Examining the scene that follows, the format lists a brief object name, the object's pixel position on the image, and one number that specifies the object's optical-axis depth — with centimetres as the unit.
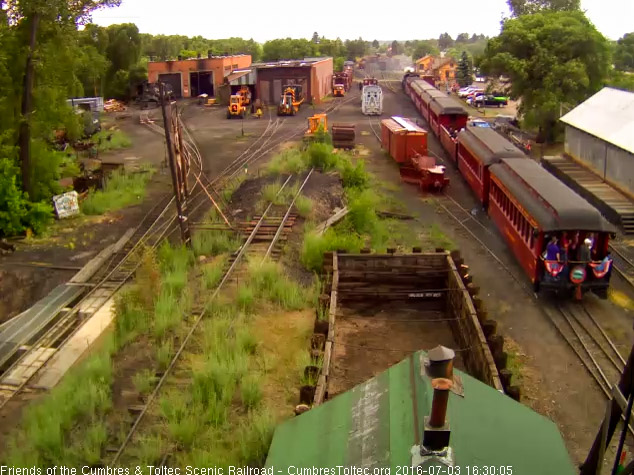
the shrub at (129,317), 1246
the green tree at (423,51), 15306
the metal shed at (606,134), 2319
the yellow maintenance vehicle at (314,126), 3350
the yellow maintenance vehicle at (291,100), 4775
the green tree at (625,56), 7806
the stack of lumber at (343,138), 3375
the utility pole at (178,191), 1648
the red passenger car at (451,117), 3225
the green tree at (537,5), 5388
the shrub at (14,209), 2053
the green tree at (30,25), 2066
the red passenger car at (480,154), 2102
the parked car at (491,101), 5478
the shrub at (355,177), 2475
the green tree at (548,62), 3397
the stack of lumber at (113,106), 5436
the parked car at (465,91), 5995
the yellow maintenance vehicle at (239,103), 4722
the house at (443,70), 8359
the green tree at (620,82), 4072
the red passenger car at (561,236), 1401
